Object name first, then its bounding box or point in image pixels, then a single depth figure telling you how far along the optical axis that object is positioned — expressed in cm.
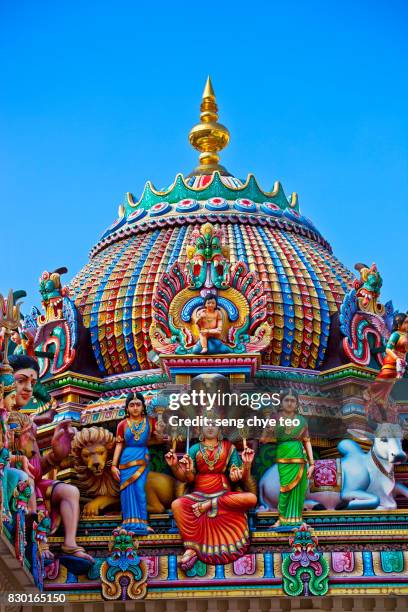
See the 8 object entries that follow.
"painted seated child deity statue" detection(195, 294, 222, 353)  2756
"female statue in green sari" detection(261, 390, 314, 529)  2536
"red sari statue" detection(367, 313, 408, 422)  2764
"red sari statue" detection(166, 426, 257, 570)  2491
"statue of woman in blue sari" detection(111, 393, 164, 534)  2545
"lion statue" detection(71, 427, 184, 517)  2594
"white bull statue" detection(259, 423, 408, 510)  2586
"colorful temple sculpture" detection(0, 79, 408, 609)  2475
